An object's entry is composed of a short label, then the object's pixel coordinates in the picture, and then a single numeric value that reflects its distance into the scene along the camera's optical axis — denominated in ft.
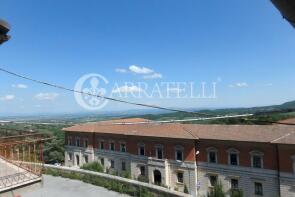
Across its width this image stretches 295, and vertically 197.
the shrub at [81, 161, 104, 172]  64.46
